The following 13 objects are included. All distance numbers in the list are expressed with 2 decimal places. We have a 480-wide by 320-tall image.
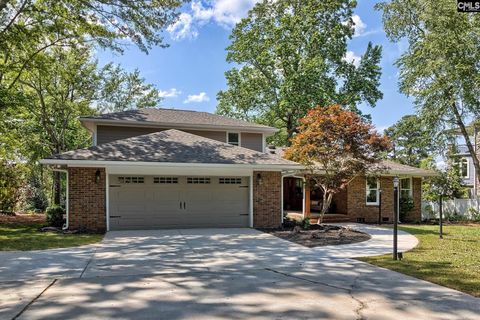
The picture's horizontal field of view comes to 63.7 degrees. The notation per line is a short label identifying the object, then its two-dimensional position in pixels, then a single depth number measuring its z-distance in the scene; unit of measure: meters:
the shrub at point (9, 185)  19.48
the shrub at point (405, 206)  19.91
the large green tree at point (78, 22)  14.48
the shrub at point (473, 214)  21.80
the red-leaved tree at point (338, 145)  13.98
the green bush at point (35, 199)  24.75
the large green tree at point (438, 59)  20.59
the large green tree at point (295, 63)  27.25
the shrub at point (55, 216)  13.95
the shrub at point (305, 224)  14.35
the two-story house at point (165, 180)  13.03
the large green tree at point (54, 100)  19.12
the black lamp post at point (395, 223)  8.34
